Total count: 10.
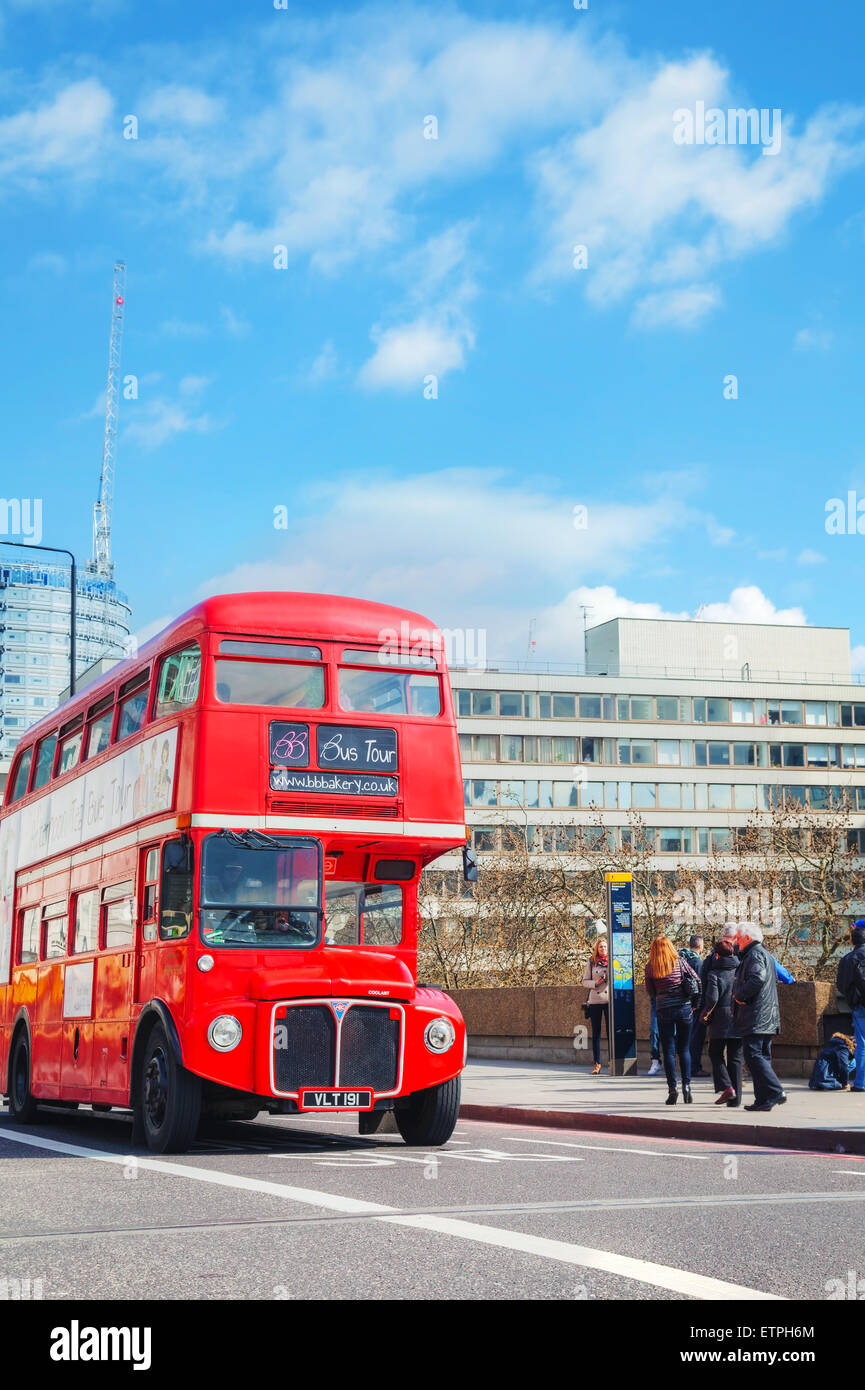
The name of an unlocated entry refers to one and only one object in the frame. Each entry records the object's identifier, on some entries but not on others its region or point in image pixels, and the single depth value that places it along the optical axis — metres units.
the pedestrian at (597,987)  21.23
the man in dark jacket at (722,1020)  15.77
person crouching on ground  17.19
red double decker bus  12.39
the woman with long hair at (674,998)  16.27
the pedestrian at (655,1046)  20.72
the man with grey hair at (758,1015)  14.79
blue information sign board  20.00
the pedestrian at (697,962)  18.19
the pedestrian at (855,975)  15.85
